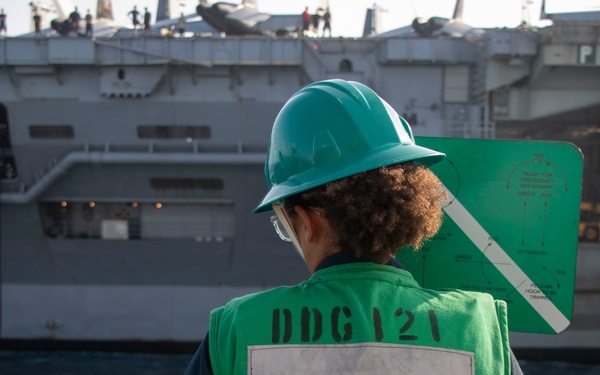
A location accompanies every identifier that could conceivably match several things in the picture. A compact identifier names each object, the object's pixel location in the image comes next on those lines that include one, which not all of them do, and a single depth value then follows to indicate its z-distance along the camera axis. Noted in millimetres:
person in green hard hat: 1213
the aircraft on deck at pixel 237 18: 13797
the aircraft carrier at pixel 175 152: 12172
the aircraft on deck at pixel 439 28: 13906
